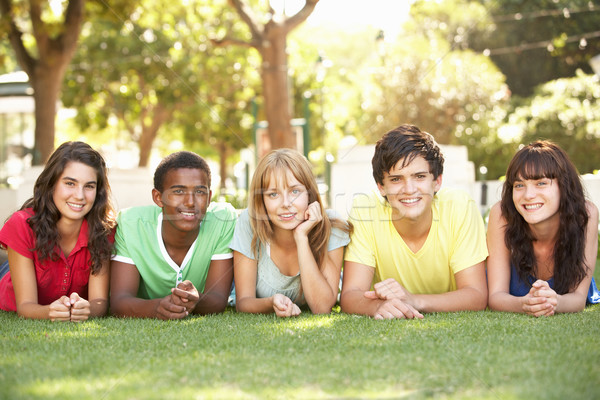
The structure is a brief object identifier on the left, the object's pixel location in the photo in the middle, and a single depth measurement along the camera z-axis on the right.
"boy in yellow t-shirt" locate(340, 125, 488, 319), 4.01
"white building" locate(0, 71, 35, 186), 18.81
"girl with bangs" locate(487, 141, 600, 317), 4.02
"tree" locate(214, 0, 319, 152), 11.26
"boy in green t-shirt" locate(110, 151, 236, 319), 4.19
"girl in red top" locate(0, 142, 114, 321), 4.04
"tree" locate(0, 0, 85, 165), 11.44
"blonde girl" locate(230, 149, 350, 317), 4.02
